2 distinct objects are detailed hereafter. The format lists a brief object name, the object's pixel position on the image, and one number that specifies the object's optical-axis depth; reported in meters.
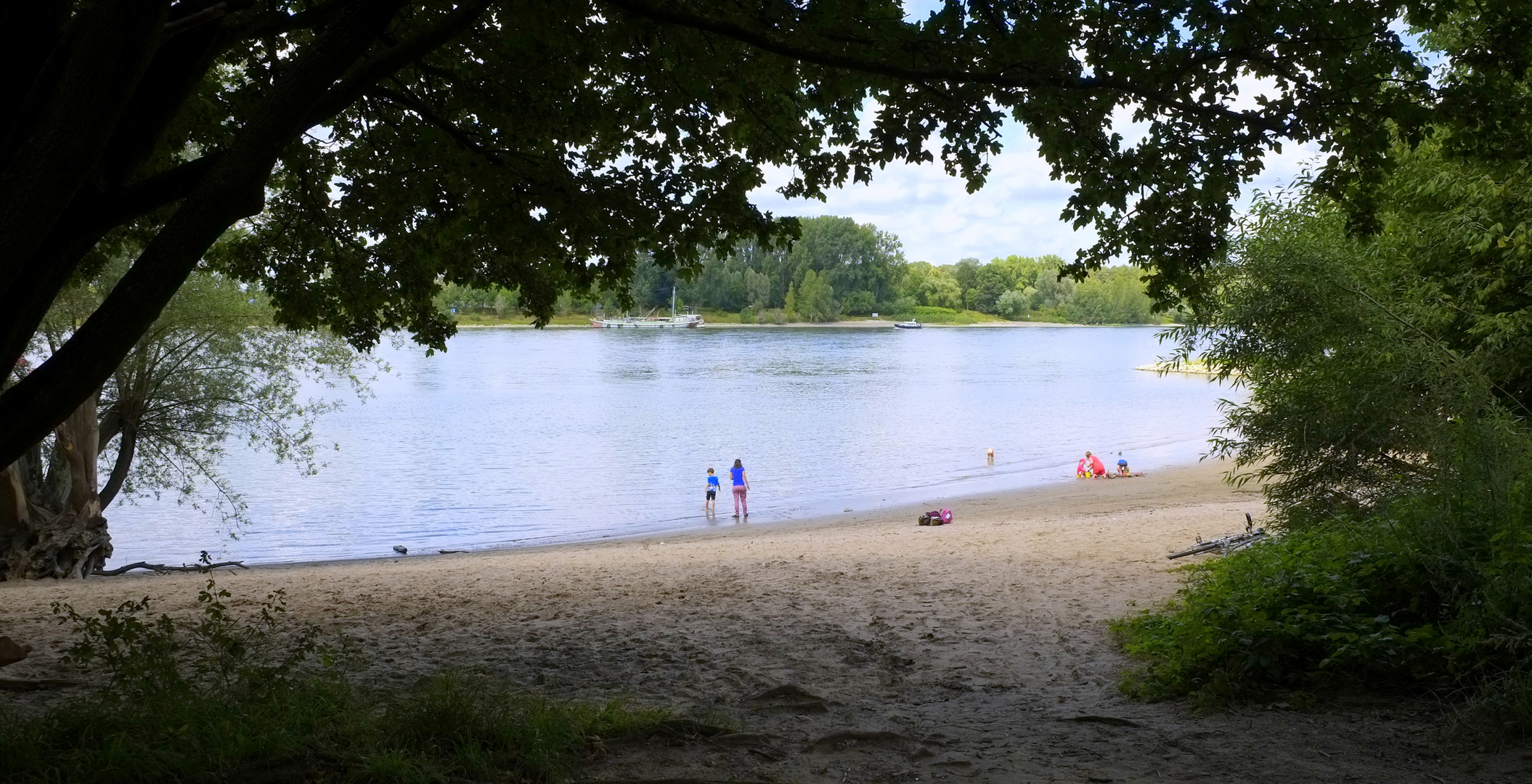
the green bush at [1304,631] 5.74
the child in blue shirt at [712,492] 25.12
